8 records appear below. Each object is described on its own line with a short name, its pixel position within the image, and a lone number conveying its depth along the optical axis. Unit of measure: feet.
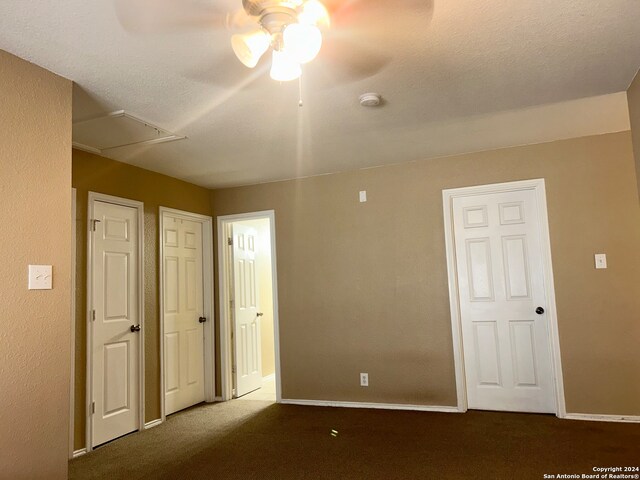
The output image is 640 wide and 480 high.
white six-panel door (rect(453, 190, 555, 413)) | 13.55
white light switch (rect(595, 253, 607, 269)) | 12.81
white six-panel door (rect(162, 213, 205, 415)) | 15.25
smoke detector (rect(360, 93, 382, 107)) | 9.66
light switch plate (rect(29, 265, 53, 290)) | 7.47
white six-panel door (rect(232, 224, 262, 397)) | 17.74
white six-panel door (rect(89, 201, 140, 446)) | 12.44
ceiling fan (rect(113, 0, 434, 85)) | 5.83
